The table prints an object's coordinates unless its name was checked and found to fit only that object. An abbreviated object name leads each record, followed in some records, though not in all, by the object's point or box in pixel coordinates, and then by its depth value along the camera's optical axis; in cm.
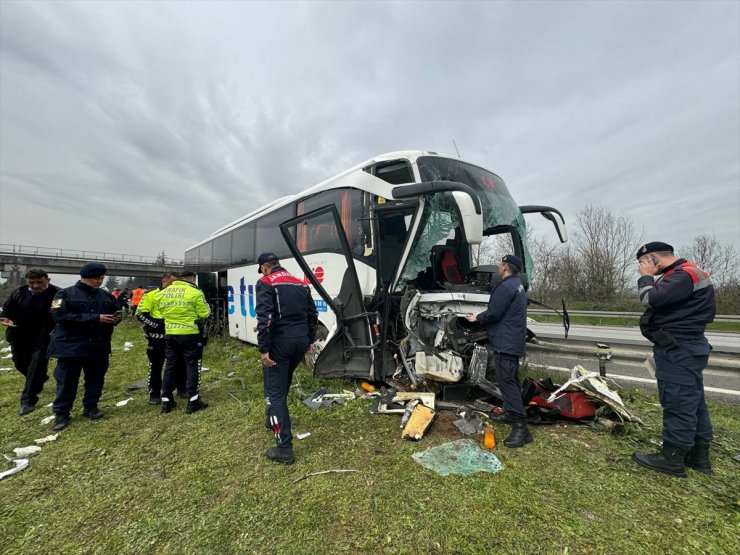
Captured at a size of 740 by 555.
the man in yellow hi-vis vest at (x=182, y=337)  439
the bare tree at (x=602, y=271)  2297
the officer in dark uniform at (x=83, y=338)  391
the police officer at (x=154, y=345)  463
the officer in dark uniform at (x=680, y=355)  268
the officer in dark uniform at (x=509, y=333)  336
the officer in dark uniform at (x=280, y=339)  310
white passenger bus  421
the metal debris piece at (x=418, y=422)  338
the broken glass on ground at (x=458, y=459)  282
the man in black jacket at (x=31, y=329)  449
